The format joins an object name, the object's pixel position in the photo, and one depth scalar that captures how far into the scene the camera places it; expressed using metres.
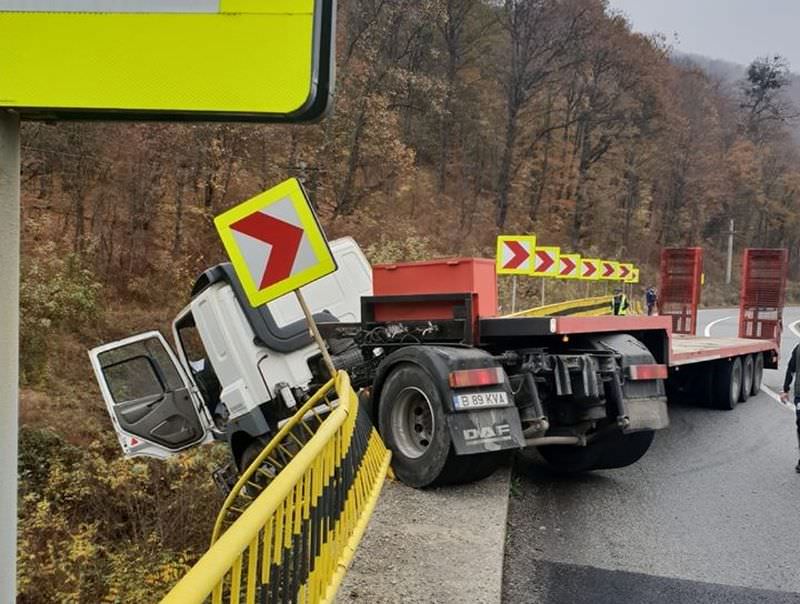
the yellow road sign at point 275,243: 4.29
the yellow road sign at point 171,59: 1.55
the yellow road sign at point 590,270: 16.19
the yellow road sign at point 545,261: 13.11
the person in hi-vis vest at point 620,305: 15.02
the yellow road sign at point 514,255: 12.23
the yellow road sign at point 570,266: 14.97
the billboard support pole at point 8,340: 1.53
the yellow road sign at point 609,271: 17.88
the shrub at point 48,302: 12.01
